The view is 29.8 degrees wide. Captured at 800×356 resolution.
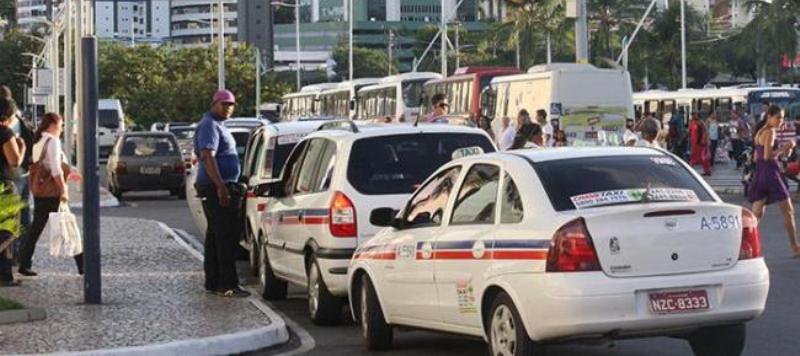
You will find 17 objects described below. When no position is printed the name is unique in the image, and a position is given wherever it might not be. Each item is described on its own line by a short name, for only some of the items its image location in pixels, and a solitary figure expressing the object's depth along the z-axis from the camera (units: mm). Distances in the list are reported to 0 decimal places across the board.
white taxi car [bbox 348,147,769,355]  8992
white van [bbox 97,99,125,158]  65375
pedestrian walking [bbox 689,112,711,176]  39219
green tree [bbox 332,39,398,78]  138375
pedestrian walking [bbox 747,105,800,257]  17266
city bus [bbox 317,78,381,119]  56219
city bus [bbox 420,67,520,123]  43781
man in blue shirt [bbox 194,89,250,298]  14133
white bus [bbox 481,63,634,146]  36500
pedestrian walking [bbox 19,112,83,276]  15719
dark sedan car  34156
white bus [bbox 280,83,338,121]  65125
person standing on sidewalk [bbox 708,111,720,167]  42938
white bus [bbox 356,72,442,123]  48594
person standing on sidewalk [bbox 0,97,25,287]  15078
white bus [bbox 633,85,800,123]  53469
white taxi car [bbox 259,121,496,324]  12570
